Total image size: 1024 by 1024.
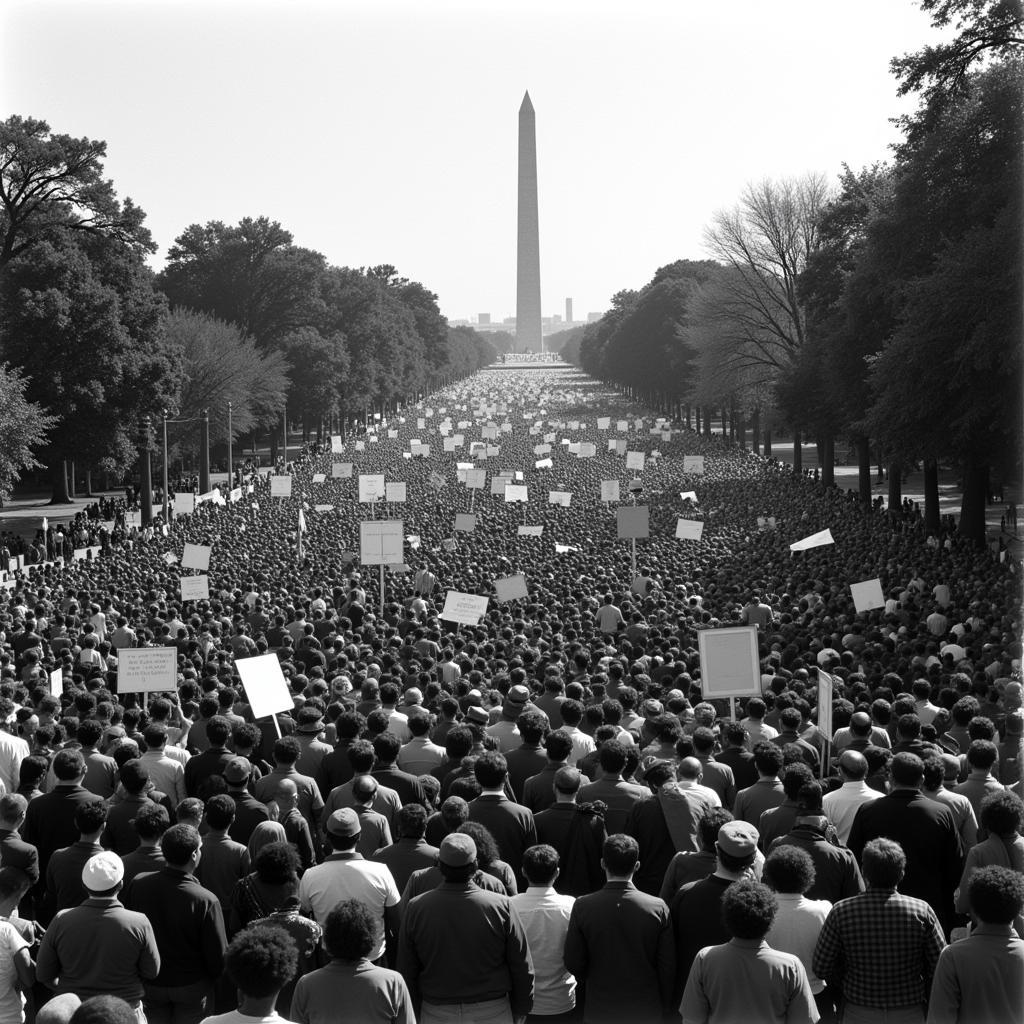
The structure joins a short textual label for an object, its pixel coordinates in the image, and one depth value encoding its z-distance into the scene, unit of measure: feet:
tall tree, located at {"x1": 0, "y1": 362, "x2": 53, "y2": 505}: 124.47
